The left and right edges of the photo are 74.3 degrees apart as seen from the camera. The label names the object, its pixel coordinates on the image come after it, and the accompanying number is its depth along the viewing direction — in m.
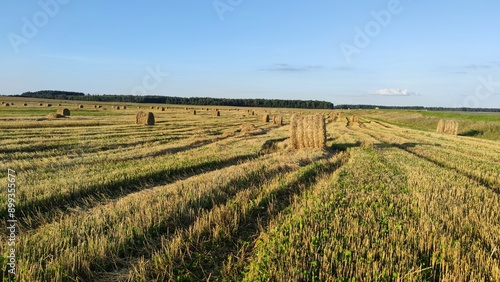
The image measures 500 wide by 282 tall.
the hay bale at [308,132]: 20.38
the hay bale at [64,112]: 47.95
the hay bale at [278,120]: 47.14
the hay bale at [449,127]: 39.97
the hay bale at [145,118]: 37.94
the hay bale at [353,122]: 54.24
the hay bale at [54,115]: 41.82
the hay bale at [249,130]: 30.36
